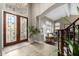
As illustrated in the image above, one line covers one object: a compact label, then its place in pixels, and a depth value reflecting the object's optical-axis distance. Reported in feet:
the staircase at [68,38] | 3.03
